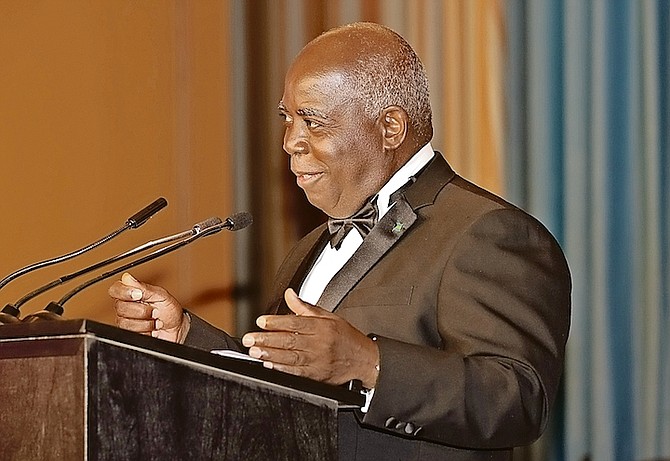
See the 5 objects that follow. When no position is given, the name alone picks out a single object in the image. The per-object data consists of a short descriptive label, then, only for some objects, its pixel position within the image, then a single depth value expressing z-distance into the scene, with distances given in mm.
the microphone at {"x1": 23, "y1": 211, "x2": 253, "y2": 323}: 4238
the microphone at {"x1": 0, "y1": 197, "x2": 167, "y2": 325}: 4125
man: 4023
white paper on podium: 3732
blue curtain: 7133
